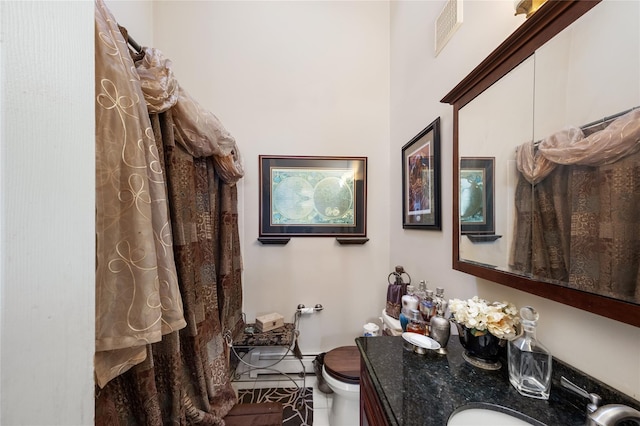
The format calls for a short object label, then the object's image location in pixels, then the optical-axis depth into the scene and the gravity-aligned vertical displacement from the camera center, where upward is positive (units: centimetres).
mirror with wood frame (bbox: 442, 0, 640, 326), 48 +14
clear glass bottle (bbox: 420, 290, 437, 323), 94 -41
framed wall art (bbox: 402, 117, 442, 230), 120 +19
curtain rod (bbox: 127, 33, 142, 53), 92 +72
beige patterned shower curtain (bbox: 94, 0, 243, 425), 64 -13
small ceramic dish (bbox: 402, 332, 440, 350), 76 -46
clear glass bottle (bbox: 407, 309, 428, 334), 90 -46
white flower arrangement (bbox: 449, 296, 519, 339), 67 -33
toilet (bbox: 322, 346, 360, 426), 125 -100
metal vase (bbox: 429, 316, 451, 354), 81 -44
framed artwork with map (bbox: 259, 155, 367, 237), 185 +13
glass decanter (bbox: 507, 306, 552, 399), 58 -41
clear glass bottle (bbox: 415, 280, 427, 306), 109 -41
